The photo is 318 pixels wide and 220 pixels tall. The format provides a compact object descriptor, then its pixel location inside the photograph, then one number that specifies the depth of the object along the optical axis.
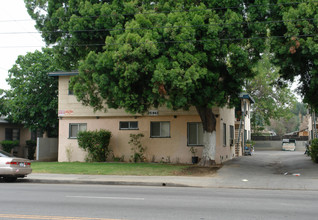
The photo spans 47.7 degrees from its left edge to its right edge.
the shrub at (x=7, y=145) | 30.12
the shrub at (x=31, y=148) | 30.72
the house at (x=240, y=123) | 31.25
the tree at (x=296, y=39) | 15.68
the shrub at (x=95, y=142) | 24.20
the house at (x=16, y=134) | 32.47
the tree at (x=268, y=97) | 44.96
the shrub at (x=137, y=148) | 24.39
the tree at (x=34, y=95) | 29.64
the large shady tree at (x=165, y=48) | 16.20
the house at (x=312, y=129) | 30.20
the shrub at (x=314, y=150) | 22.10
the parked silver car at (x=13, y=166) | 15.27
